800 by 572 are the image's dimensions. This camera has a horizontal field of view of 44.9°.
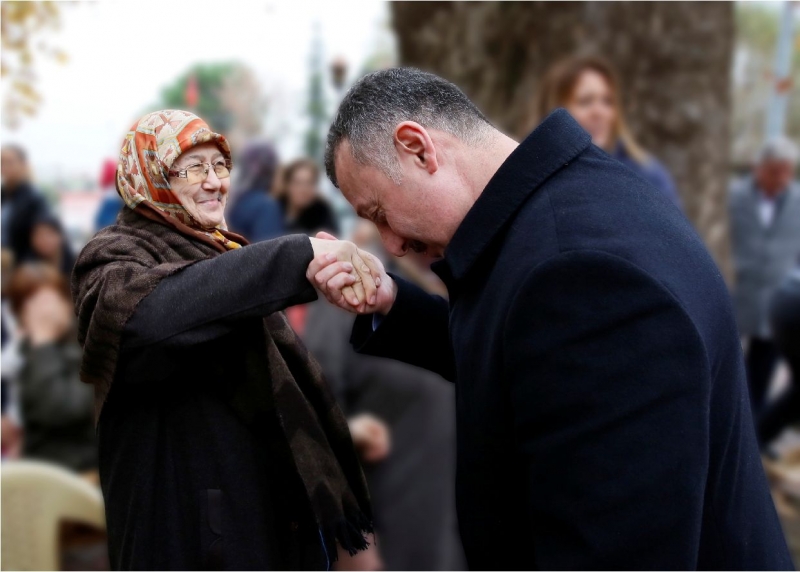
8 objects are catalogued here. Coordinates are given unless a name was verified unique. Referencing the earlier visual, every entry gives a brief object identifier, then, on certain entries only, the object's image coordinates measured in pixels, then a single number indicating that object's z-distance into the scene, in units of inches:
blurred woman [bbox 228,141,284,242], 215.0
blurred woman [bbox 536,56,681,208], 165.3
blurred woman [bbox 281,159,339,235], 226.8
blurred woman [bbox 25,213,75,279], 257.1
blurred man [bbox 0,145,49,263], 262.5
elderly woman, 73.8
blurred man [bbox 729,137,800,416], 257.0
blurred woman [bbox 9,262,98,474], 159.2
